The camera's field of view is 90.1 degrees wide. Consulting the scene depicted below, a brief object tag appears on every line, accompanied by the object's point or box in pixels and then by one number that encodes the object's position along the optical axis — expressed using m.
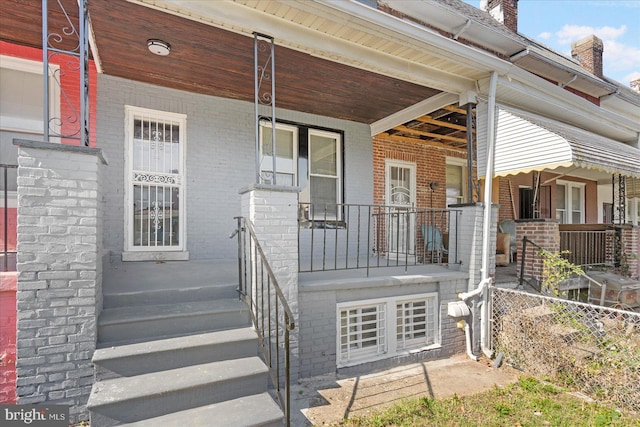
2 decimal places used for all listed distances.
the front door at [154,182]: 4.56
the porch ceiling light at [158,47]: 3.53
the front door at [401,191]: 6.65
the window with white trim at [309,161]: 5.60
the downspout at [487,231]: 4.40
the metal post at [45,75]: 2.38
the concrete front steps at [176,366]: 2.20
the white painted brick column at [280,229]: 3.12
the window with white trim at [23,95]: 3.94
